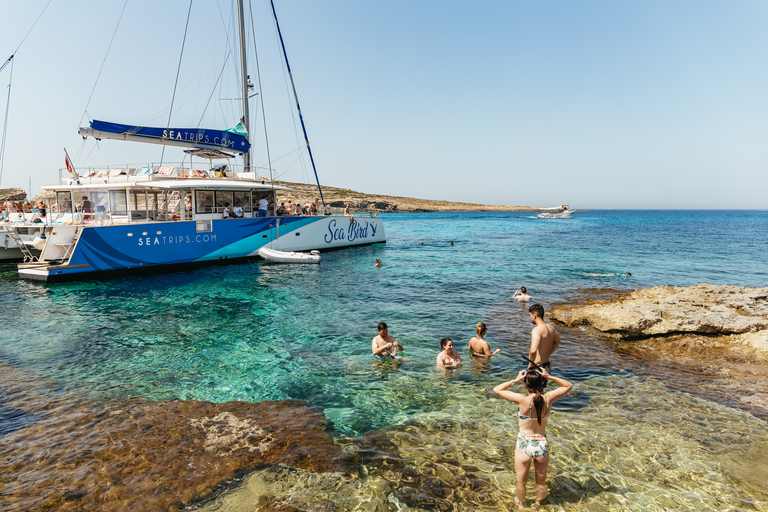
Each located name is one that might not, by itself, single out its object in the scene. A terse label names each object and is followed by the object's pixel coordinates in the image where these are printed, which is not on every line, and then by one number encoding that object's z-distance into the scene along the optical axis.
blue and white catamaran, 18.19
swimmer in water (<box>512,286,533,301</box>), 14.86
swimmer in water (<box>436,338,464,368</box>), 8.64
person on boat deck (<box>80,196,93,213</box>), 20.70
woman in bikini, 4.24
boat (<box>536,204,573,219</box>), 103.62
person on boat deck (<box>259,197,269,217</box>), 24.52
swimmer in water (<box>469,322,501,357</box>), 9.19
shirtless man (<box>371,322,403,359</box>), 9.29
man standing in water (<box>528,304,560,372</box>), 6.83
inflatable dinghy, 24.03
